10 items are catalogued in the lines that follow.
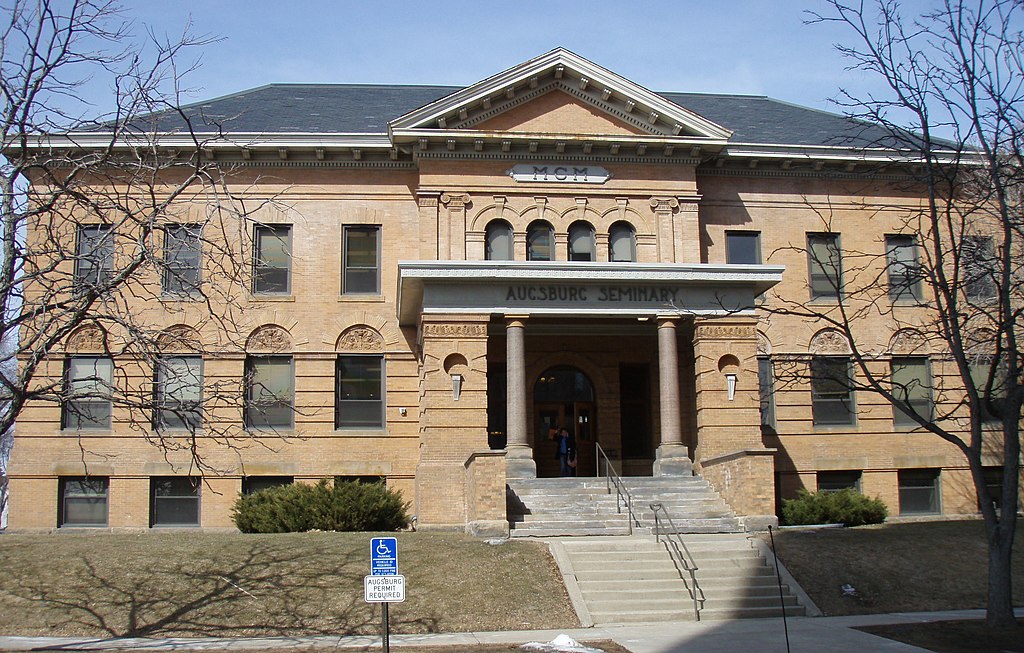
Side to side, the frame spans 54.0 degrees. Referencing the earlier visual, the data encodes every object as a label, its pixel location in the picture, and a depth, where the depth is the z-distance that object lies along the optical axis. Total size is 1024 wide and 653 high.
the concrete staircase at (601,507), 21.80
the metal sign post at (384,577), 11.25
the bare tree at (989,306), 14.85
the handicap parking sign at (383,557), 11.36
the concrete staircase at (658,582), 17.30
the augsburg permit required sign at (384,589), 11.24
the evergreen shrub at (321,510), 21.98
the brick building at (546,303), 26.61
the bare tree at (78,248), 12.34
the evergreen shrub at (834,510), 24.66
